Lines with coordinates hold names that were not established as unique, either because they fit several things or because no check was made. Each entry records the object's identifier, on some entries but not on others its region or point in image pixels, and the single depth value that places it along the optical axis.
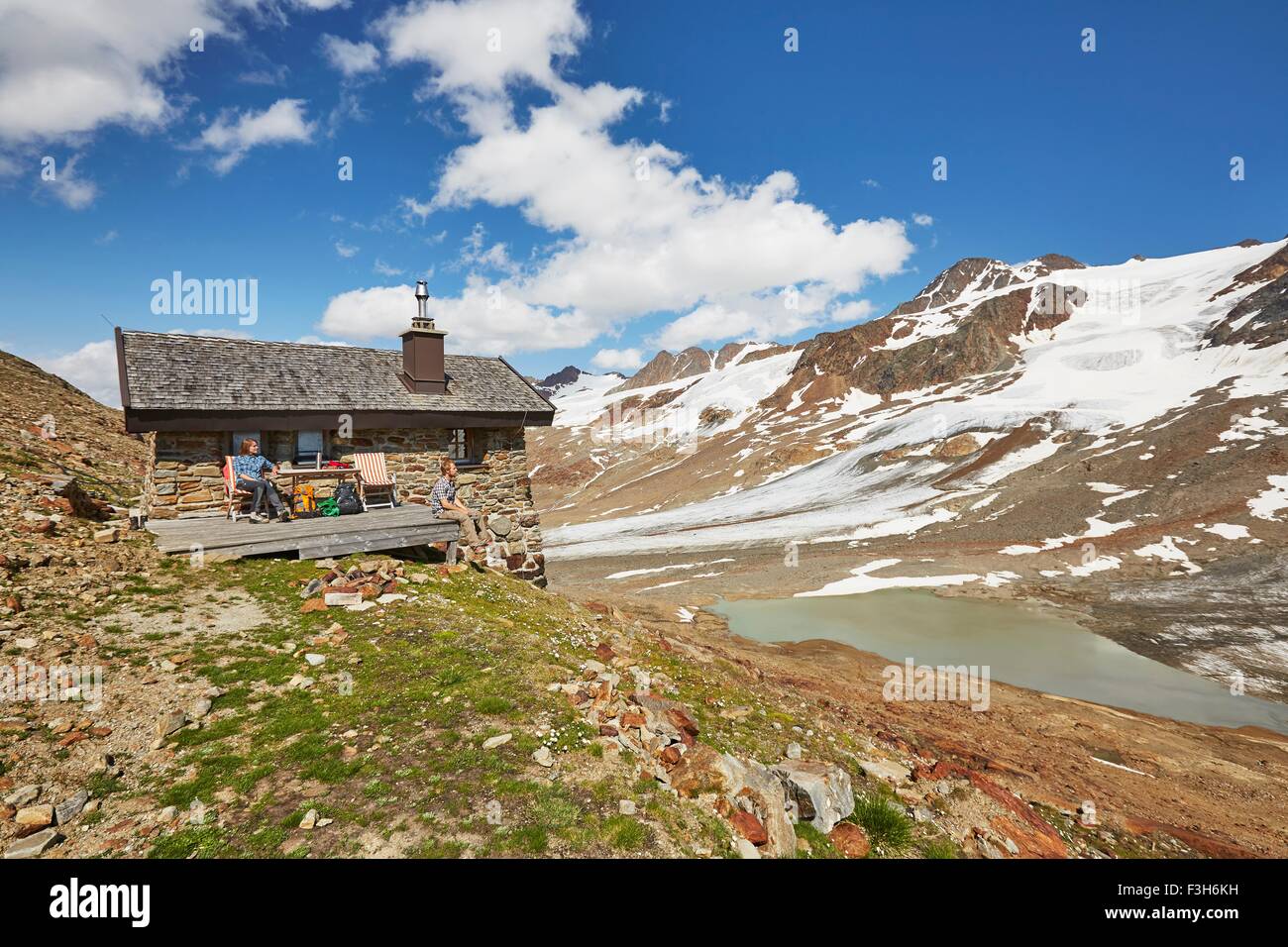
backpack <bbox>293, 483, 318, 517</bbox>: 17.08
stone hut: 16.36
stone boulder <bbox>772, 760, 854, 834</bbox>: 7.63
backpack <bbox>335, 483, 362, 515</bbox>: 17.81
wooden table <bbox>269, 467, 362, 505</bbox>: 17.55
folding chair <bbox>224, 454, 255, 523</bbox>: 16.03
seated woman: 15.83
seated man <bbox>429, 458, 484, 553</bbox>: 17.41
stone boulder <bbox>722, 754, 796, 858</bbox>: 6.64
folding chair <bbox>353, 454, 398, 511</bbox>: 19.05
